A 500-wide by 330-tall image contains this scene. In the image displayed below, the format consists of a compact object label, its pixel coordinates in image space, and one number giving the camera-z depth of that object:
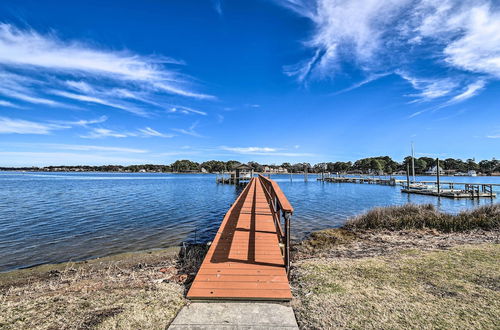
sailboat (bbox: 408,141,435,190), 38.01
